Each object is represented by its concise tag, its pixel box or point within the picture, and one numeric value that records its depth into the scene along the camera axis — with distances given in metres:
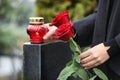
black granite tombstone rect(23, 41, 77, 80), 2.88
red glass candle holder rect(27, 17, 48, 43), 2.91
